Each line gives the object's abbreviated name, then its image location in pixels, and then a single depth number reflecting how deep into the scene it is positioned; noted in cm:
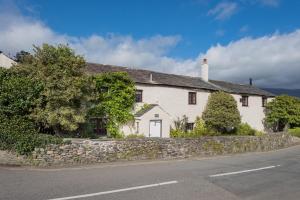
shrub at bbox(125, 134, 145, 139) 1680
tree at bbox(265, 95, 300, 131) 2637
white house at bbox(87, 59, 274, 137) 1861
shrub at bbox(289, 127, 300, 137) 2425
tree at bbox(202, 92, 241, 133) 2173
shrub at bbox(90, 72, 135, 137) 1688
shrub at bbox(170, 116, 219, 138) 2013
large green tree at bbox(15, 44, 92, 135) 1240
